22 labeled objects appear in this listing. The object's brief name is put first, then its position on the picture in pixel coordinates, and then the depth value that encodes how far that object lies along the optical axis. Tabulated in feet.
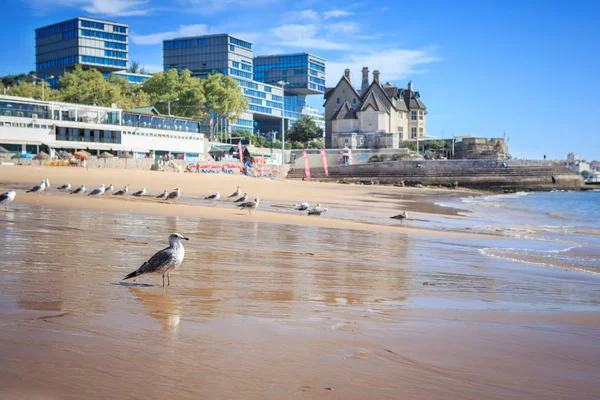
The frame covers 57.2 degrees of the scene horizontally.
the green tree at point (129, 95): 262.61
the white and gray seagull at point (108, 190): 77.50
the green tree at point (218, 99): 285.04
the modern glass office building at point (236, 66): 417.90
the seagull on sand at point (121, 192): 75.25
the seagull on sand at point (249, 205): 61.45
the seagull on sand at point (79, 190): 70.88
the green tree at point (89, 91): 246.47
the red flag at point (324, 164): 249.26
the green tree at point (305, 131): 334.85
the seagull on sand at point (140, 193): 76.59
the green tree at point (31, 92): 248.52
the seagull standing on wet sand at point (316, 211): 62.90
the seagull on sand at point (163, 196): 71.87
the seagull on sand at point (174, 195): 68.54
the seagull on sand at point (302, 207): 69.10
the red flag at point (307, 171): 239.91
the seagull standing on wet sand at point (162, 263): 20.72
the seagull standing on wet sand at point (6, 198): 48.19
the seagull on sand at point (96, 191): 70.59
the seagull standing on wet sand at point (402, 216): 63.99
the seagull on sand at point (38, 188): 65.57
